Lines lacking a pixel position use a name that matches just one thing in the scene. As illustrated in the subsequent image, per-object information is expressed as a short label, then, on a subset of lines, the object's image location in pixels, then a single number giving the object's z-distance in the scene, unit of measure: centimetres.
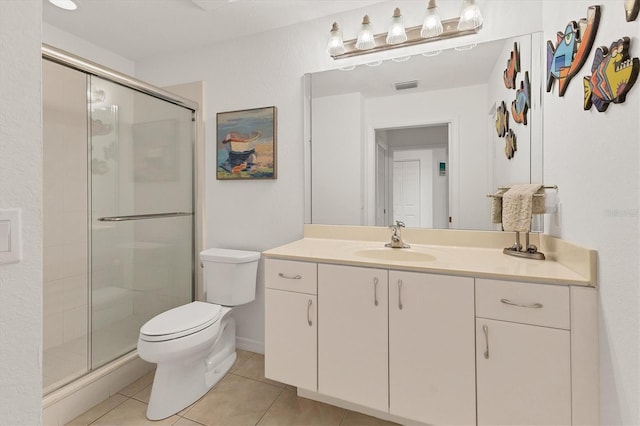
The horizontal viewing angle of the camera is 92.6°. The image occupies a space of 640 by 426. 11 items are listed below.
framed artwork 216
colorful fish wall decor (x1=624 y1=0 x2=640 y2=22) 82
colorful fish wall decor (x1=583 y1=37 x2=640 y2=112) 87
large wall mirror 165
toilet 156
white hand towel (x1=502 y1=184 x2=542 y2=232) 138
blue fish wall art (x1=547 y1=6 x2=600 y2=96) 106
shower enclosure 174
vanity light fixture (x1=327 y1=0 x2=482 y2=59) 162
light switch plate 56
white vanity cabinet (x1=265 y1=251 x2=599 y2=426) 110
